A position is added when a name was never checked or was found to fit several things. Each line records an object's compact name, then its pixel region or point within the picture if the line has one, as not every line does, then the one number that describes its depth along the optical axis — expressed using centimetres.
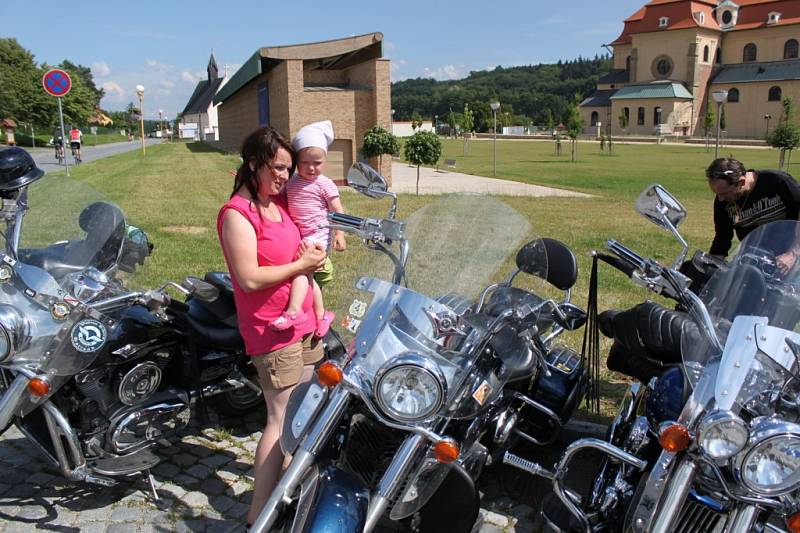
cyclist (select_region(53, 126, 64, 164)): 2803
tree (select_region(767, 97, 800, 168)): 2588
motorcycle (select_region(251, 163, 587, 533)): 222
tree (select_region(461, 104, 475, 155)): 4813
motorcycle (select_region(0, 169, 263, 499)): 298
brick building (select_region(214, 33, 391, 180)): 1923
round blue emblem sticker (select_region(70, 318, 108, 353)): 300
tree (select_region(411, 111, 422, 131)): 7336
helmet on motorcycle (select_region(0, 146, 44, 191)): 314
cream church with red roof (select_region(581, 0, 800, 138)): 7962
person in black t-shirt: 417
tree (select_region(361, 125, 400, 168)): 1814
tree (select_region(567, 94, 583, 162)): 4663
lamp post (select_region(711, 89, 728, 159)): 2417
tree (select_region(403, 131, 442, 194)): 1864
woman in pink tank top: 267
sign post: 1556
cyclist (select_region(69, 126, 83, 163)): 3099
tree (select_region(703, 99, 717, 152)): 6280
